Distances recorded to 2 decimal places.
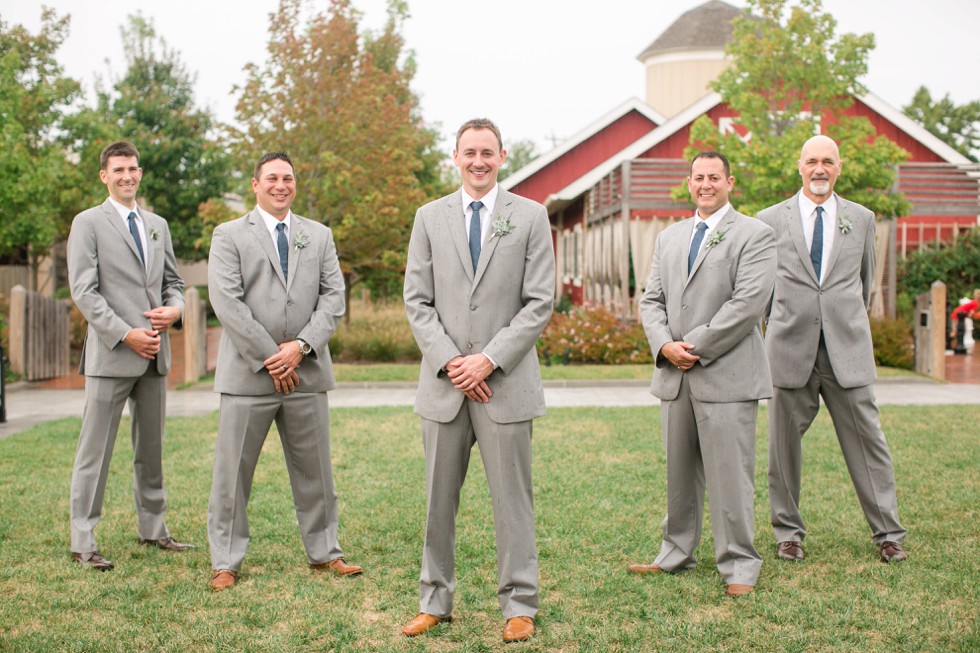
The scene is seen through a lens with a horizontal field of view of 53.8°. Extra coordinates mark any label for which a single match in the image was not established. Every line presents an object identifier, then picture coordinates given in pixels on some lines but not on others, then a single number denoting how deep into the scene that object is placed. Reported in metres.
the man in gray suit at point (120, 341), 6.14
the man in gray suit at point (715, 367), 5.50
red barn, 21.69
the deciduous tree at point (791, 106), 19.31
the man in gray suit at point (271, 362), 5.66
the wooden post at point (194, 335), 16.62
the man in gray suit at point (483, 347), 4.84
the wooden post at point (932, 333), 16.64
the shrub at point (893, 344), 17.89
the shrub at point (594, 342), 18.56
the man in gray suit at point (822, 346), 6.13
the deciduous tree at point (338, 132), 19.91
